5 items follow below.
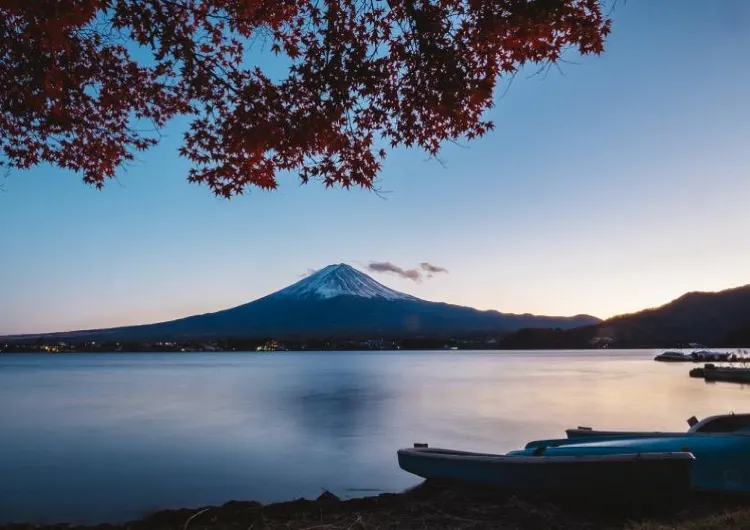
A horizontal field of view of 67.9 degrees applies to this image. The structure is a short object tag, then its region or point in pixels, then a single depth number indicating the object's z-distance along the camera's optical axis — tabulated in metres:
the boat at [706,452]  7.46
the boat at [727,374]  39.47
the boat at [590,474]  6.58
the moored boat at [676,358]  84.82
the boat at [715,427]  9.33
